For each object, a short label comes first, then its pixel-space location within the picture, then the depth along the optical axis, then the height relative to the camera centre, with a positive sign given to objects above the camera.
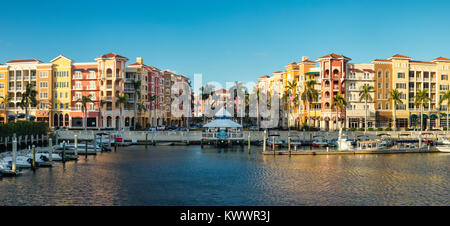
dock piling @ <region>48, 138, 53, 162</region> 46.46 -4.57
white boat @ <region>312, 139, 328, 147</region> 71.00 -4.40
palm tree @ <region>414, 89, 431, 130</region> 93.75 +5.45
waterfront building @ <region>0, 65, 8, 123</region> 107.06 +8.77
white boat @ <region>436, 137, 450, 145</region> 70.79 -3.91
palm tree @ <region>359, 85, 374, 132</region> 91.31 +6.48
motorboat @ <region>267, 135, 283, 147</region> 68.53 -4.14
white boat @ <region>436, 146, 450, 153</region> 61.87 -4.67
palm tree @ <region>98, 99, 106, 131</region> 99.24 +2.61
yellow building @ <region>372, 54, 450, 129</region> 99.88 +9.20
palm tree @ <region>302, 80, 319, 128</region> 95.62 +6.52
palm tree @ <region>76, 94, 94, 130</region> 93.31 +4.36
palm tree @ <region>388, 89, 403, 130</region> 91.81 +5.29
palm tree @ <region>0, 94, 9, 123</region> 104.95 +4.47
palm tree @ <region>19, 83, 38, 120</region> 94.73 +5.28
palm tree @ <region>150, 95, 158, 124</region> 111.12 +5.90
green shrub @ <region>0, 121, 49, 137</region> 67.19 -2.07
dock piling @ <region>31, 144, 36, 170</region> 40.44 -4.55
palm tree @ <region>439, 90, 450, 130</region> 94.36 +5.74
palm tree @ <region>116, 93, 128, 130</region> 95.12 +4.48
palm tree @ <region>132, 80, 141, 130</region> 100.06 +7.07
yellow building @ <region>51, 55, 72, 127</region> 104.62 +8.15
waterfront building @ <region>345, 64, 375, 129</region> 98.12 +6.00
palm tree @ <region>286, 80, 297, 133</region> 106.66 +8.67
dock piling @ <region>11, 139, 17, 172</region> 36.88 -4.25
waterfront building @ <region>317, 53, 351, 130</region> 96.25 +9.04
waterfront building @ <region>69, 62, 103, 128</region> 102.17 +7.01
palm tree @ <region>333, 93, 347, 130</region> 89.25 +4.38
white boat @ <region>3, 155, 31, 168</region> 40.56 -4.73
